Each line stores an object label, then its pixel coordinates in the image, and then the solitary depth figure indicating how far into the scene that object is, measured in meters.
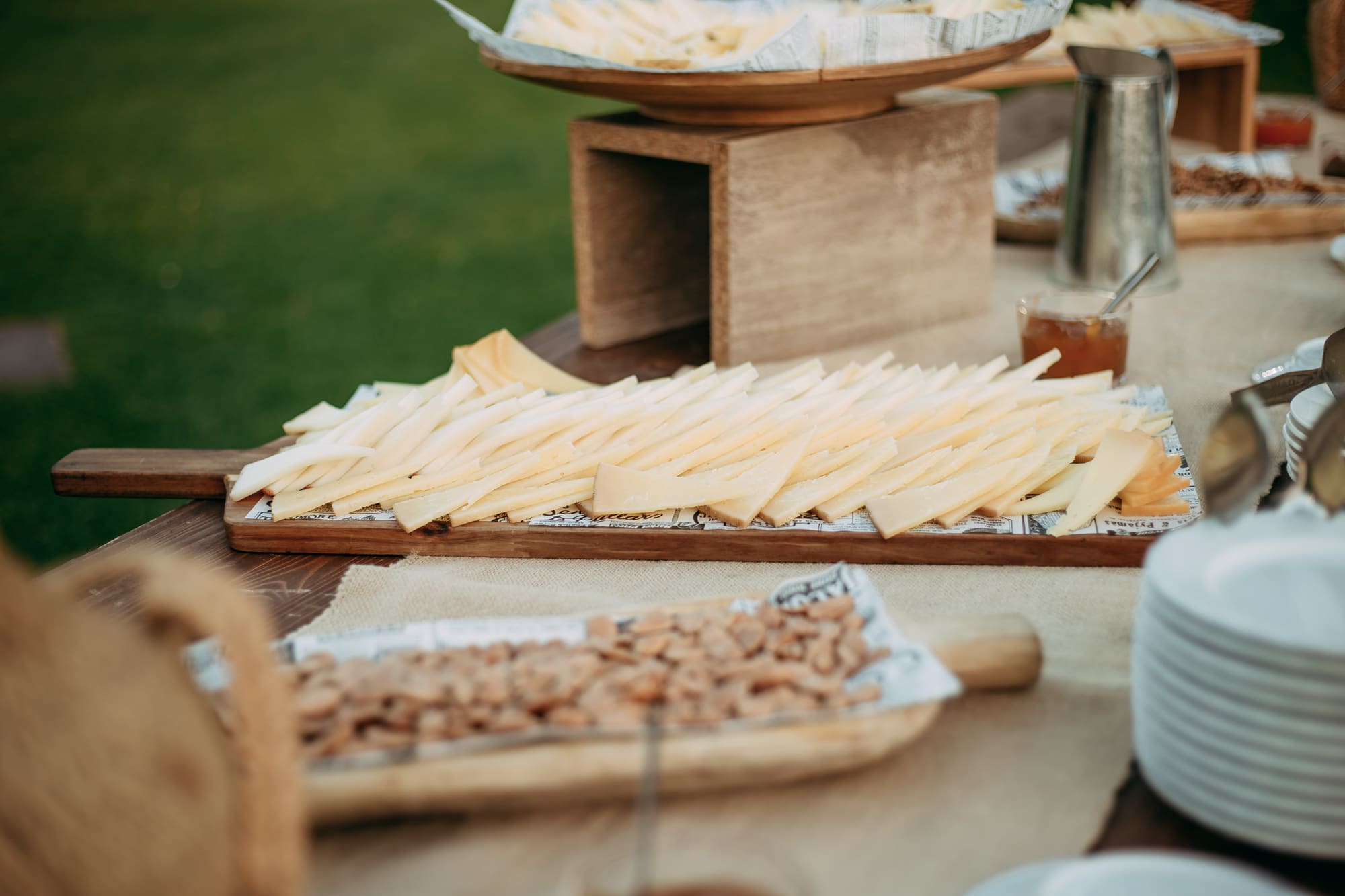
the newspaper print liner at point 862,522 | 1.29
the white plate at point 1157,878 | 0.70
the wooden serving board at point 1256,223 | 2.43
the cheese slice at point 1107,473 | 1.28
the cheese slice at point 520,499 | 1.34
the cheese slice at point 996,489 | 1.29
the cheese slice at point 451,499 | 1.33
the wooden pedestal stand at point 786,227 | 1.82
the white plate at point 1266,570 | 0.80
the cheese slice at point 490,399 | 1.53
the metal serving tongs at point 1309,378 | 1.39
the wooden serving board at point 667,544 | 1.28
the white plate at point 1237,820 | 0.76
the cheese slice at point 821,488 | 1.32
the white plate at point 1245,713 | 0.74
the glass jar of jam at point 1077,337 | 1.73
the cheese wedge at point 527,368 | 1.73
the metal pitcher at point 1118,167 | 2.01
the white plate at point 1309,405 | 1.28
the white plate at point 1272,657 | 0.72
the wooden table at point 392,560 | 0.83
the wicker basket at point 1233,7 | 3.32
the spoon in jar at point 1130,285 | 1.74
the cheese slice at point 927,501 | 1.28
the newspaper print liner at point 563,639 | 0.83
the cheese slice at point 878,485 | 1.32
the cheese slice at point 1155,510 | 1.31
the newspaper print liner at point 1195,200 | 2.47
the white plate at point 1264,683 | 0.73
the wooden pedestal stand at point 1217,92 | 2.83
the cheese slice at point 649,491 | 1.33
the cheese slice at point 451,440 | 1.42
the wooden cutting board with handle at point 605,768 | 0.82
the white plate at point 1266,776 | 0.75
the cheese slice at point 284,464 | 1.38
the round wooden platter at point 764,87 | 1.71
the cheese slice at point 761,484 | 1.31
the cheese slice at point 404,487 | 1.37
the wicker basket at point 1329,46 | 3.28
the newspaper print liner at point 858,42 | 1.68
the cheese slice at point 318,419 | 1.58
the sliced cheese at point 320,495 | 1.35
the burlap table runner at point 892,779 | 0.83
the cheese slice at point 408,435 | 1.42
